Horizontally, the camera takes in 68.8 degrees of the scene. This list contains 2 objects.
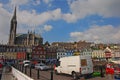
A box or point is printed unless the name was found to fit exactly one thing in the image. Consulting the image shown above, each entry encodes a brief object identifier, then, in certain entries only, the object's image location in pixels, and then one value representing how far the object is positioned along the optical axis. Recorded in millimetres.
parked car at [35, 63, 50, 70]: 16667
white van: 9877
